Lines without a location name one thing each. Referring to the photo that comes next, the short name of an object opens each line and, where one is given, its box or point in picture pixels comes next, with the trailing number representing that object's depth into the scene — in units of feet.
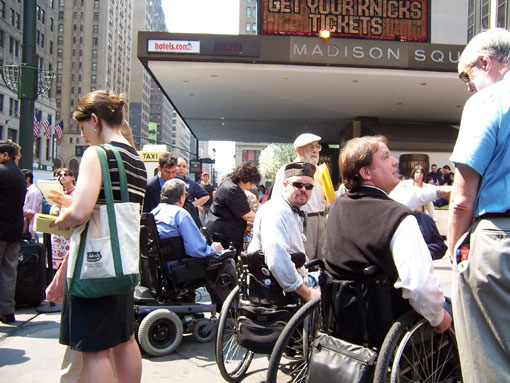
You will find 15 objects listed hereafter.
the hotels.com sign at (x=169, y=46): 46.26
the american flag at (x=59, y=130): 158.30
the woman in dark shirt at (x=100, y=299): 7.45
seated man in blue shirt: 14.56
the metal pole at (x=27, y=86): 20.78
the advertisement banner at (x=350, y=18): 53.57
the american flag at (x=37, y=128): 145.05
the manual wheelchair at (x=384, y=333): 7.10
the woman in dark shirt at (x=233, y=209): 17.92
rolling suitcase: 18.49
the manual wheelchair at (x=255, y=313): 10.00
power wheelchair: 13.70
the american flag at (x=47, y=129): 150.73
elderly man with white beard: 15.46
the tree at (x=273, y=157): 206.15
